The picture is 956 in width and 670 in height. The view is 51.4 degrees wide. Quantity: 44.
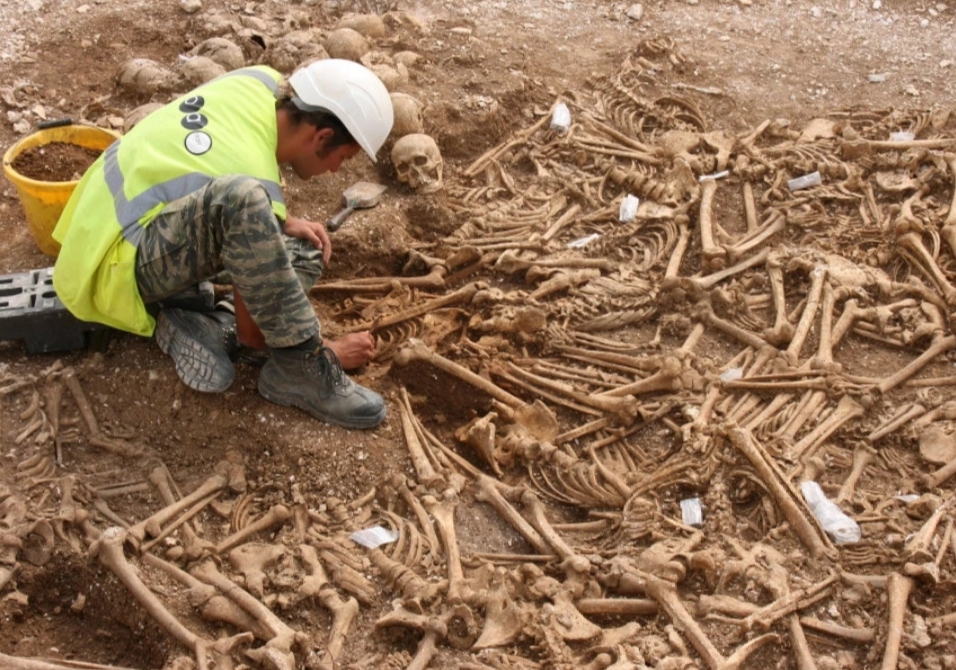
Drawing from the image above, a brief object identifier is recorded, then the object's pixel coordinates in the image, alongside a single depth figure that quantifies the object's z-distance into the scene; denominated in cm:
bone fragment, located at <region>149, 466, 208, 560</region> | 344
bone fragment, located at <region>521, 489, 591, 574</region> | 341
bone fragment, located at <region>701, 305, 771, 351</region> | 454
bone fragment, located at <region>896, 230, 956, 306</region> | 469
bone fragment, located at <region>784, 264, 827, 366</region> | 439
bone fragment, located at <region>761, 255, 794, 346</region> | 452
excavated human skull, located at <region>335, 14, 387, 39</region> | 708
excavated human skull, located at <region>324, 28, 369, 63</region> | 663
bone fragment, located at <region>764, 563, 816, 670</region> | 304
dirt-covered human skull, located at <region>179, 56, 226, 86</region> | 599
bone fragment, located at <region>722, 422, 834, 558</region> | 349
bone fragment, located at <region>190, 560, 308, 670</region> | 295
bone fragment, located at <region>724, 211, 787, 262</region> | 509
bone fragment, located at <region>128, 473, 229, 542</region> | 343
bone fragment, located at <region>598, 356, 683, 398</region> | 428
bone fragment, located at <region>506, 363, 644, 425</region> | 420
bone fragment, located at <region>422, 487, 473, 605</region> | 328
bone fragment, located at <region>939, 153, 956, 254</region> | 500
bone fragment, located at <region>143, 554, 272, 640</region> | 317
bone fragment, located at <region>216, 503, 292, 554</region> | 357
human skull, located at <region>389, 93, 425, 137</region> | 580
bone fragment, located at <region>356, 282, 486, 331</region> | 464
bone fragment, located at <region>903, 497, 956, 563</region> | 327
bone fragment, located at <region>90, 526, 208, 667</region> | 303
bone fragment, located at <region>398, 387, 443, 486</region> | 382
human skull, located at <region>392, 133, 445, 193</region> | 563
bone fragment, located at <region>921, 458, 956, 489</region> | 373
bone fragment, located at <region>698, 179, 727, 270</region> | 502
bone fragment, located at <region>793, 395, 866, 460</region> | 393
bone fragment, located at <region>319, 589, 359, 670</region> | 310
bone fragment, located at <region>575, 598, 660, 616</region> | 330
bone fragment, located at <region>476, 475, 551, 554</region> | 362
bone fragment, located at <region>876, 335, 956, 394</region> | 428
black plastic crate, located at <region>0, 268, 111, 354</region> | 420
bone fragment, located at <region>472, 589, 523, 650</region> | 314
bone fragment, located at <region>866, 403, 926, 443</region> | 405
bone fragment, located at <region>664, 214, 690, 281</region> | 495
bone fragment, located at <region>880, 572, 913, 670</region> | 298
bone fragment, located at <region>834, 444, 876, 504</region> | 374
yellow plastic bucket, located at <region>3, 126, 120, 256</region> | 461
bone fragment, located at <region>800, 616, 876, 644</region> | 315
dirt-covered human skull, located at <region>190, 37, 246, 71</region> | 632
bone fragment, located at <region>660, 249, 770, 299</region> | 483
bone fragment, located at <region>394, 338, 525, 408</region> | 427
